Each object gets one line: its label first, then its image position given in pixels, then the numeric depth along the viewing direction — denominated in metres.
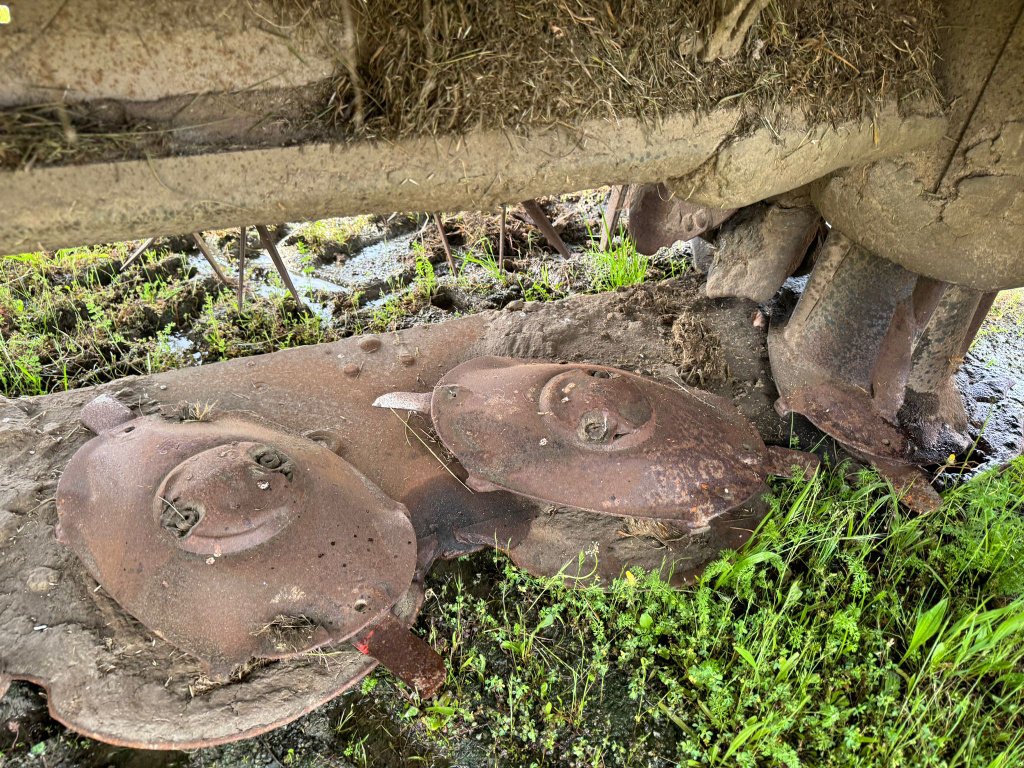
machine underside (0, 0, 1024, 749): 0.59
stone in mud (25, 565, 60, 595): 0.75
